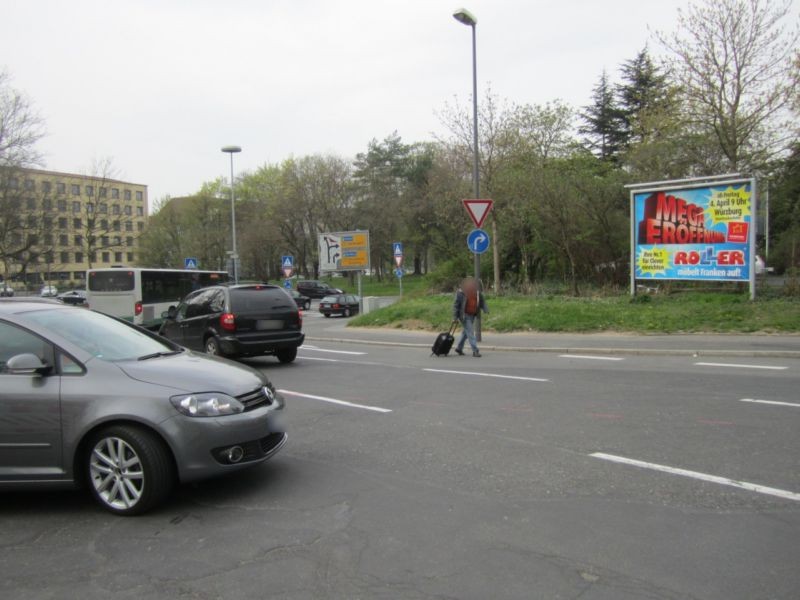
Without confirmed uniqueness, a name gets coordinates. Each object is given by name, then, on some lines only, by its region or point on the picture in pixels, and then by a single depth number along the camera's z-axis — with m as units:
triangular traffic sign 15.02
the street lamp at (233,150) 34.22
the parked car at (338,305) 34.77
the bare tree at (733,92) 18.30
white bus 23.28
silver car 4.33
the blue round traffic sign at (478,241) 15.10
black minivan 11.93
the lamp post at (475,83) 15.52
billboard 16.47
